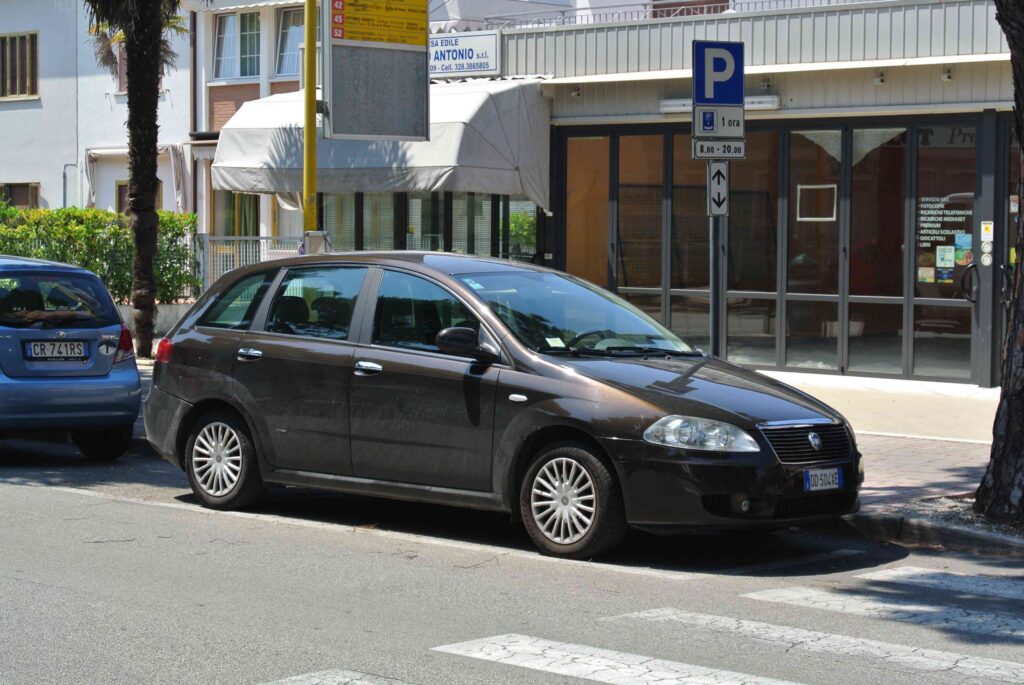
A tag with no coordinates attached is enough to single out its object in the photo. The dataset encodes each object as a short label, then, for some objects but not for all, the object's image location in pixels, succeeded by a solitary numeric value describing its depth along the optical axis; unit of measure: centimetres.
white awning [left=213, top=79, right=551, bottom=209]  1861
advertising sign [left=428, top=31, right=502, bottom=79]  2008
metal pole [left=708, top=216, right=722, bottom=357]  1126
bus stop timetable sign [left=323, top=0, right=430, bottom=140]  1692
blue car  1176
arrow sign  1128
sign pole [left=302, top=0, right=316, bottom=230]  1634
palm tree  1911
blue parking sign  1130
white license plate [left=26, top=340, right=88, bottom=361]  1188
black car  820
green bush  2347
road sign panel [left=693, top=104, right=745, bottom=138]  1134
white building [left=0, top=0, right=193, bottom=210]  3112
